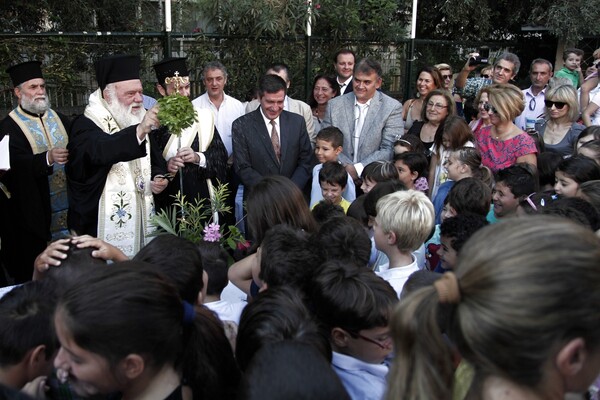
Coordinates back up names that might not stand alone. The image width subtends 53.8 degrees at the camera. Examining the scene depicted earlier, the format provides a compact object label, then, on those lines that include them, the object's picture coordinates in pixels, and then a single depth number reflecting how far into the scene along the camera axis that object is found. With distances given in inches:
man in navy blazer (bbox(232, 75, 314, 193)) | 208.4
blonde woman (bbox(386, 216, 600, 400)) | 48.9
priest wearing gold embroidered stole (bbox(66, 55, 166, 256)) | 176.4
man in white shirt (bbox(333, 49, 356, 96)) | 257.1
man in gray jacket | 221.8
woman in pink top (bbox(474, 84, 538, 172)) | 195.2
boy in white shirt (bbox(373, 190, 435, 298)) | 114.7
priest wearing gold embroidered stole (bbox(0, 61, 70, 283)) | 191.8
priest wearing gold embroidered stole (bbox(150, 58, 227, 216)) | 197.9
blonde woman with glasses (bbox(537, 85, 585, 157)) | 212.1
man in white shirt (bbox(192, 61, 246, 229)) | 236.8
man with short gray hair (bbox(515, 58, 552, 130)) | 265.0
